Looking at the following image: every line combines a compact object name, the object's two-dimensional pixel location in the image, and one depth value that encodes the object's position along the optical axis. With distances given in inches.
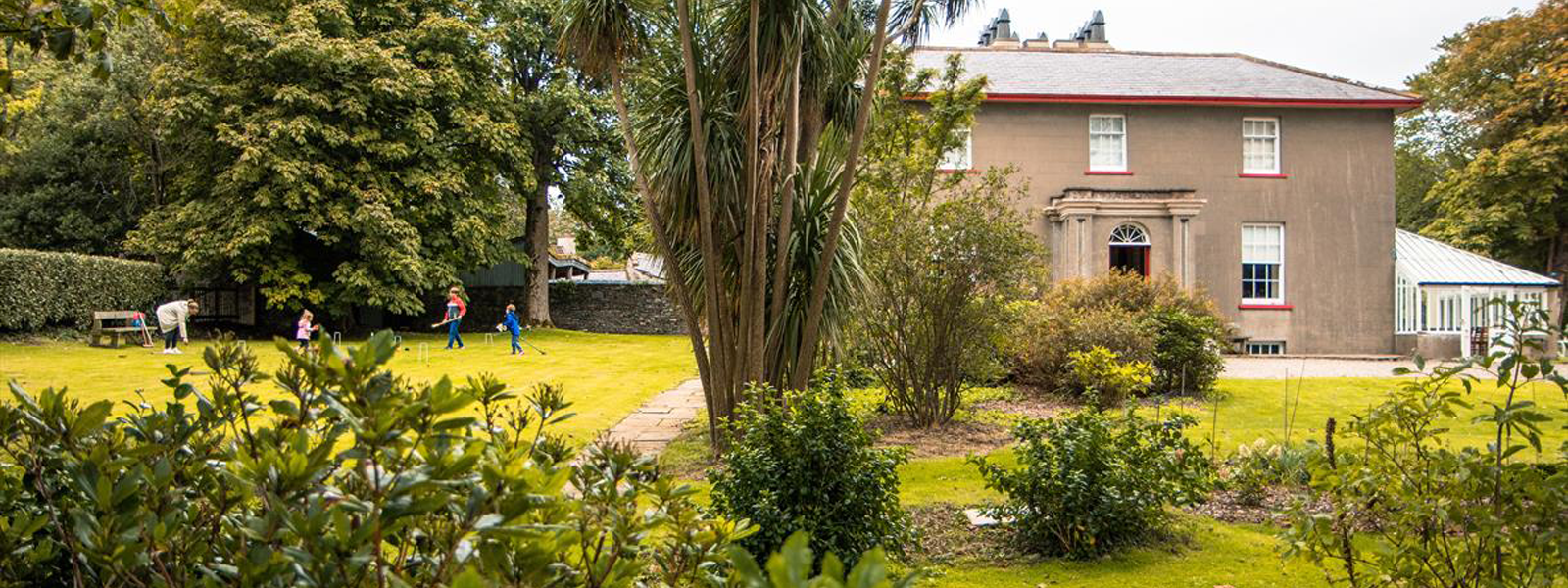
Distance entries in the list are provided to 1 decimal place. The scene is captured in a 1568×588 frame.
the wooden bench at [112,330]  746.2
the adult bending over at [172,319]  678.5
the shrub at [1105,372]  423.8
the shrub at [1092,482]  202.1
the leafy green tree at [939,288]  390.0
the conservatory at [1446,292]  864.3
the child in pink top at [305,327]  664.0
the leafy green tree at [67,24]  119.8
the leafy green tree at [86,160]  1008.2
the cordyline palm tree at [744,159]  277.3
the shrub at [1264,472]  251.8
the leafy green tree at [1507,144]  1049.5
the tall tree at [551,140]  1025.5
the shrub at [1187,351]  506.9
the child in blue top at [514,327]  755.9
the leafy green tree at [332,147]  857.5
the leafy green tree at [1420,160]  1480.1
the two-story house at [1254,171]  904.9
